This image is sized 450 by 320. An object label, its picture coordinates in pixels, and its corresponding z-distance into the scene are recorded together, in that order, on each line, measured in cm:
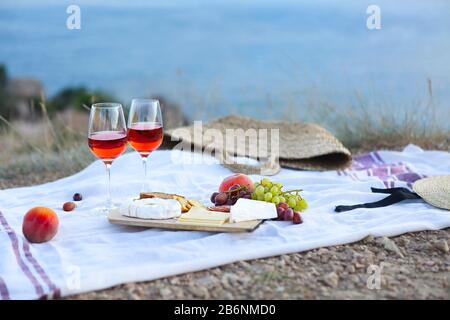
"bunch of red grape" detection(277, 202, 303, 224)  288
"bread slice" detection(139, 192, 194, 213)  296
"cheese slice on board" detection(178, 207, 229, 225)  275
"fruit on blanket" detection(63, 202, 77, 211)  320
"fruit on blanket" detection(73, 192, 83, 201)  342
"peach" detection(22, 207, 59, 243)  268
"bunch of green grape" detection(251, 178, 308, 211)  299
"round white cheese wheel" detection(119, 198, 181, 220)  279
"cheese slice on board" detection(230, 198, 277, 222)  277
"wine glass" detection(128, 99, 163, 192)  289
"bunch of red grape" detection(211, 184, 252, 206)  309
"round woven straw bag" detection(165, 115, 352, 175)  416
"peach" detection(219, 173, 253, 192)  319
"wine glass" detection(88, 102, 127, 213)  275
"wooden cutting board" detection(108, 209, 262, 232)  270
